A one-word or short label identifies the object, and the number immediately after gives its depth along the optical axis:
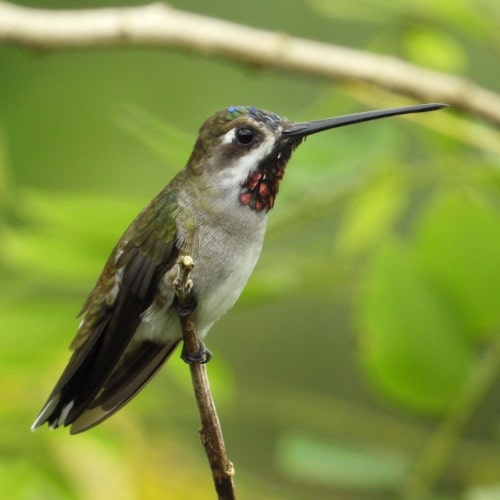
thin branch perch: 3.32
